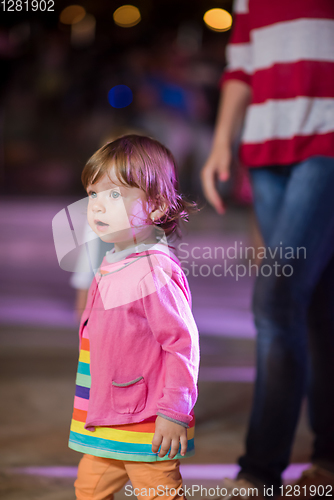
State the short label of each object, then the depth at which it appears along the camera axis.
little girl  3.17
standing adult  3.56
